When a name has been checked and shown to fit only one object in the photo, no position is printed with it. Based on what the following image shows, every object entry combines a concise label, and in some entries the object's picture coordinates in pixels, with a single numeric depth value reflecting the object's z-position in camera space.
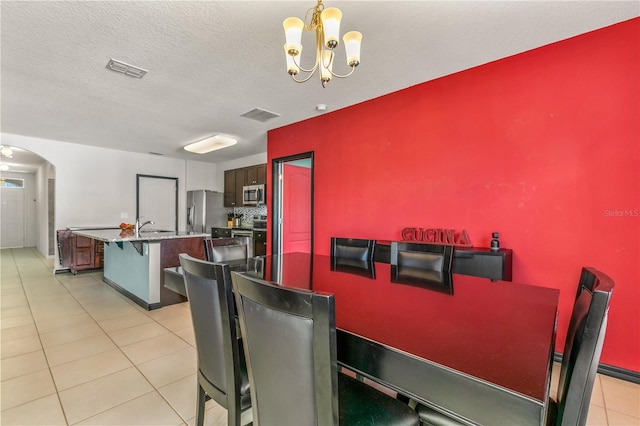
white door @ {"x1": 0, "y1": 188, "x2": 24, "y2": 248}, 9.38
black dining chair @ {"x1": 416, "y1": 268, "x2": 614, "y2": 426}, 0.75
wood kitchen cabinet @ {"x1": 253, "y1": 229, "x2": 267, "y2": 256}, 5.74
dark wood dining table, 0.67
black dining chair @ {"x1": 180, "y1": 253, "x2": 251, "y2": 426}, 1.13
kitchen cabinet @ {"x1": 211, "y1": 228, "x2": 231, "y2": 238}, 6.76
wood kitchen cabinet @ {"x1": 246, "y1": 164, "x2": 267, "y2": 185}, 6.32
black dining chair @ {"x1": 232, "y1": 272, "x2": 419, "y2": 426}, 0.78
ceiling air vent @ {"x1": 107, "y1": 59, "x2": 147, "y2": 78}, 2.63
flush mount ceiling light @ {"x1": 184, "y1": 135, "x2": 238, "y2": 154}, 4.77
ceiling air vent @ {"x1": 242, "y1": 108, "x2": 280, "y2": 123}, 3.90
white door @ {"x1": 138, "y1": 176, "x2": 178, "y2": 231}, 6.77
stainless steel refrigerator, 7.03
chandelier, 1.52
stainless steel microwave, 6.27
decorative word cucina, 2.80
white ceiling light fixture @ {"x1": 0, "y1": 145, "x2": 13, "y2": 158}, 5.16
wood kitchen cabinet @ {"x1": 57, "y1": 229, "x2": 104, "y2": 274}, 5.45
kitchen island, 3.59
